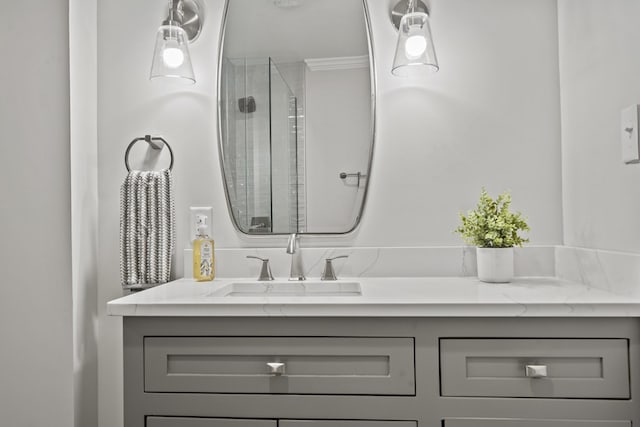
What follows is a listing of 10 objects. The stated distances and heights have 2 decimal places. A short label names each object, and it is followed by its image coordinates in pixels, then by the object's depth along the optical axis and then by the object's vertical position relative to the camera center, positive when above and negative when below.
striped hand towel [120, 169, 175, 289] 1.54 -0.02
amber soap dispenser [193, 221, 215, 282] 1.53 -0.12
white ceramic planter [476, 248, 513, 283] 1.40 -0.14
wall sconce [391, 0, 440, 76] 1.51 +0.56
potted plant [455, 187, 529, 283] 1.40 -0.05
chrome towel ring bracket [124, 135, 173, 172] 1.61 +0.27
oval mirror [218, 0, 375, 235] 1.59 +0.36
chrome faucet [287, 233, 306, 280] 1.51 -0.13
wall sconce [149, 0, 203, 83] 1.57 +0.56
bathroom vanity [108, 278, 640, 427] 1.04 -0.32
